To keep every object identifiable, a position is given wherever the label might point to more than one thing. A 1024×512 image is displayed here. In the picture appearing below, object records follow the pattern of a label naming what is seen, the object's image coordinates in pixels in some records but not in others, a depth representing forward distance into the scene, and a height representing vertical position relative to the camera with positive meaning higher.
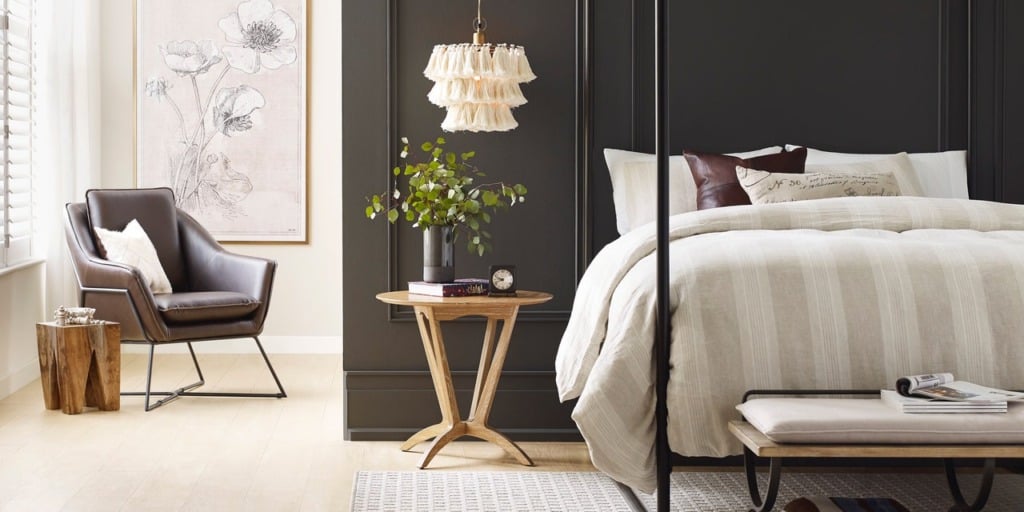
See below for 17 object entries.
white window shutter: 4.82 +0.57
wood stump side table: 4.36 -0.47
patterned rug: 3.10 -0.73
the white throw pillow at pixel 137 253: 4.80 +0.00
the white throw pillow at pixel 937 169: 4.06 +0.31
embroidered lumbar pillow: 3.66 +0.22
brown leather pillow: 3.80 +0.29
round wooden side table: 3.52 -0.36
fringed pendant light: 3.79 +0.61
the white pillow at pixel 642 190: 3.91 +0.22
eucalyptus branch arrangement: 3.70 +0.19
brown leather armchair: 4.49 -0.12
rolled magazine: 2.30 -0.31
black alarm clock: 3.63 -0.10
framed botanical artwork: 5.95 +0.79
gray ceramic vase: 3.67 -0.01
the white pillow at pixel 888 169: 3.89 +0.30
